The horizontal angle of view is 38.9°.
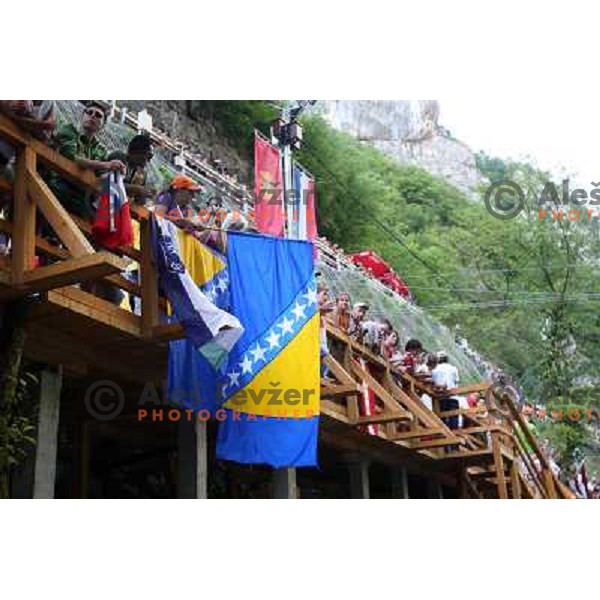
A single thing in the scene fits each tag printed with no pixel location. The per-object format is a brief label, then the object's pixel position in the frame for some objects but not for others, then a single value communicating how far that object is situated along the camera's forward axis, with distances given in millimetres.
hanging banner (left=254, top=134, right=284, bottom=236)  11594
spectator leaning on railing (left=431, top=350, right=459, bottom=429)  11516
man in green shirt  5555
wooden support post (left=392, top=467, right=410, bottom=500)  11805
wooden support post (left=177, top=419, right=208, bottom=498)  7270
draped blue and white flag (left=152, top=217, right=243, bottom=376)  5684
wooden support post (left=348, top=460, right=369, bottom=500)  10703
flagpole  11539
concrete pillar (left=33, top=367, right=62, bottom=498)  5914
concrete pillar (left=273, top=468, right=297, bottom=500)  8609
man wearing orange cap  6457
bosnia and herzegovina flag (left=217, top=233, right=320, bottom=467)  6879
